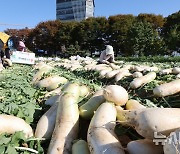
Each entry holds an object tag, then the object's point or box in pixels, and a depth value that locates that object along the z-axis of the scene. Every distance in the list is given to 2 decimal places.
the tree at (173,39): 18.12
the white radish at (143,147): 1.04
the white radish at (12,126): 1.41
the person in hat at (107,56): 5.24
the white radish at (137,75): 2.94
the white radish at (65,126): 1.28
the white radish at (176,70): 3.07
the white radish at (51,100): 1.86
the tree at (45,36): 28.75
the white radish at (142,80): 2.47
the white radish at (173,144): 0.86
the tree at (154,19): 26.51
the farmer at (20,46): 7.16
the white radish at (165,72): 3.14
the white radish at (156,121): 1.08
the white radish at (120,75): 3.07
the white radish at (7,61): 5.57
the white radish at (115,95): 1.49
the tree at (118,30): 25.40
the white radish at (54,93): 2.13
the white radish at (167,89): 2.00
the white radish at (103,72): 3.45
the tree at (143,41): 18.11
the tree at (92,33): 27.03
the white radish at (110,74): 3.25
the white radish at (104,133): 1.08
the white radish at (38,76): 2.90
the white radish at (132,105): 1.47
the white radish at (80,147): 1.21
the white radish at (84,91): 1.90
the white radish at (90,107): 1.51
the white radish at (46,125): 1.45
